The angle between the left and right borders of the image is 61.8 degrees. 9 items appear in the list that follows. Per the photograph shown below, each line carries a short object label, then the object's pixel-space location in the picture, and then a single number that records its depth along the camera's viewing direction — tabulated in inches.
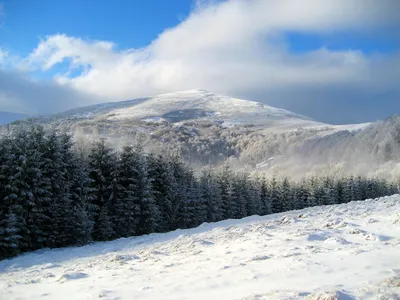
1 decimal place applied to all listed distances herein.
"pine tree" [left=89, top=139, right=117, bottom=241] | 1078.4
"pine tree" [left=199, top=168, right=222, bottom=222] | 1713.8
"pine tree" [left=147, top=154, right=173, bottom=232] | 1339.8
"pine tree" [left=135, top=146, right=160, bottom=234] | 1135.0
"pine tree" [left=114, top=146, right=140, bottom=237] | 1071.6
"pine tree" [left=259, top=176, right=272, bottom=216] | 2288.4
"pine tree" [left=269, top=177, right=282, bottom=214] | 2500.5
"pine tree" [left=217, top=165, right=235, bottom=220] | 1895.3
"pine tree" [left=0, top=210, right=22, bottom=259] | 682.2
